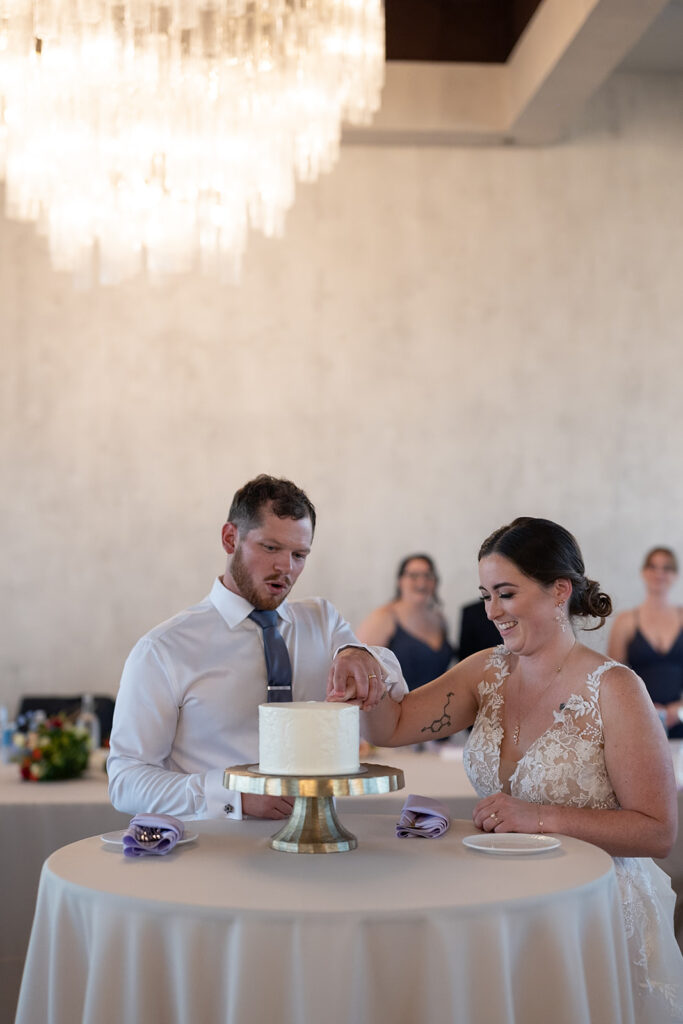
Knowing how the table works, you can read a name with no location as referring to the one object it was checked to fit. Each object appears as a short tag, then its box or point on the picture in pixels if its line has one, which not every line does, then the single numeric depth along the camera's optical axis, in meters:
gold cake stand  1.98
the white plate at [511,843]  2.16
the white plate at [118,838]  2.24
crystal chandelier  4.27
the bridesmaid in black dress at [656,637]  6.54
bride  2.41
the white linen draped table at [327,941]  1.74
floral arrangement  4.02
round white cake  2.03
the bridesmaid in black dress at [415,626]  6.14
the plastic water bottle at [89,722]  4.62
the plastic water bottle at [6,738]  4.29
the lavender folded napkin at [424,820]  2.35
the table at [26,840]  3.51
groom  2.64
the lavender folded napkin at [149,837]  2.12
